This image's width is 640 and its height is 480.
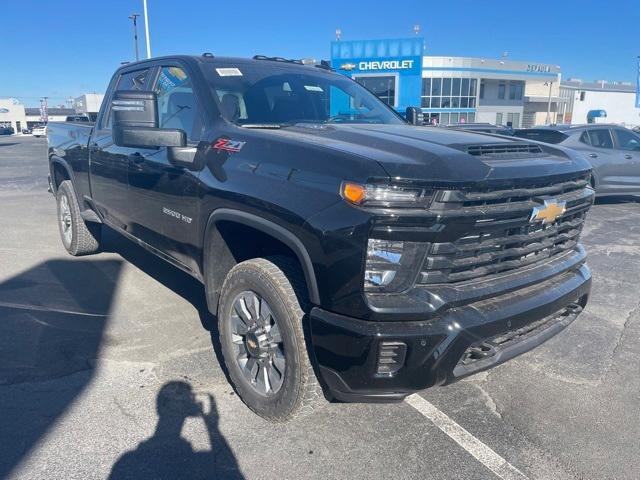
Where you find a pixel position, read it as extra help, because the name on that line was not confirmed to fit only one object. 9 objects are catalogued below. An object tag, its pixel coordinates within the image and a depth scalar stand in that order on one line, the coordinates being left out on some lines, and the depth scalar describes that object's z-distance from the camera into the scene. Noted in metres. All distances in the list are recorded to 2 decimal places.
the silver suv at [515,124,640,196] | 10.02
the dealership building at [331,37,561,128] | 32.22
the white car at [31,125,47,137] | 54.31
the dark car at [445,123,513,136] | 12.30
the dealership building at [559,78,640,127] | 67.69
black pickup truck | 2.28
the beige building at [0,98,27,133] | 90.12
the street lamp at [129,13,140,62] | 26.98
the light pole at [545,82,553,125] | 61.85
